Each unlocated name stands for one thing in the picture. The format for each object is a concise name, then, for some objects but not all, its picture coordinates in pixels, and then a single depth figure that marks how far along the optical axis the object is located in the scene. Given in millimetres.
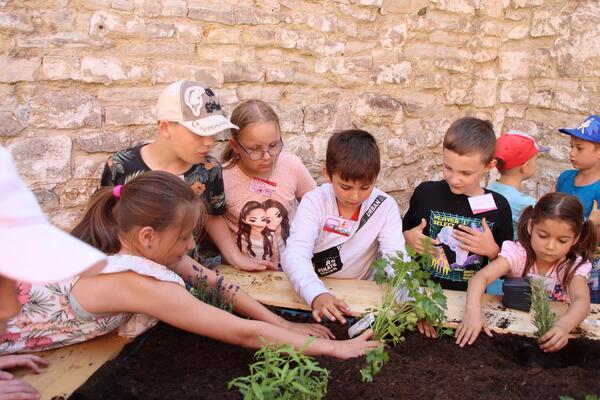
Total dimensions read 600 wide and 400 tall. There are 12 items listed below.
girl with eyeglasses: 3400
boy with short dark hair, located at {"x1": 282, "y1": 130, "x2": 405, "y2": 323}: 2895
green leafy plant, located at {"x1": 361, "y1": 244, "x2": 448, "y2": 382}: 2354
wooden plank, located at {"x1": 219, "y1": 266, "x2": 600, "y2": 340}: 2627
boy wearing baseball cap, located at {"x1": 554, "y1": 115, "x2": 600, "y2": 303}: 3743
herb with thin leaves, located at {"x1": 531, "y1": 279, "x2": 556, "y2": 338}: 2459
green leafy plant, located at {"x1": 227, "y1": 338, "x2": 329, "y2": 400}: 1748
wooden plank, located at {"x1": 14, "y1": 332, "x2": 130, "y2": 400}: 2076
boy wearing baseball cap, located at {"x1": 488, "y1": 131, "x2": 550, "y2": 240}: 3732
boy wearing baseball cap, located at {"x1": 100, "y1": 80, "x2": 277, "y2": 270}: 3098
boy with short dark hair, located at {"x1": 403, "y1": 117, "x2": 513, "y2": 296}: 3258
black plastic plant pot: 2742
